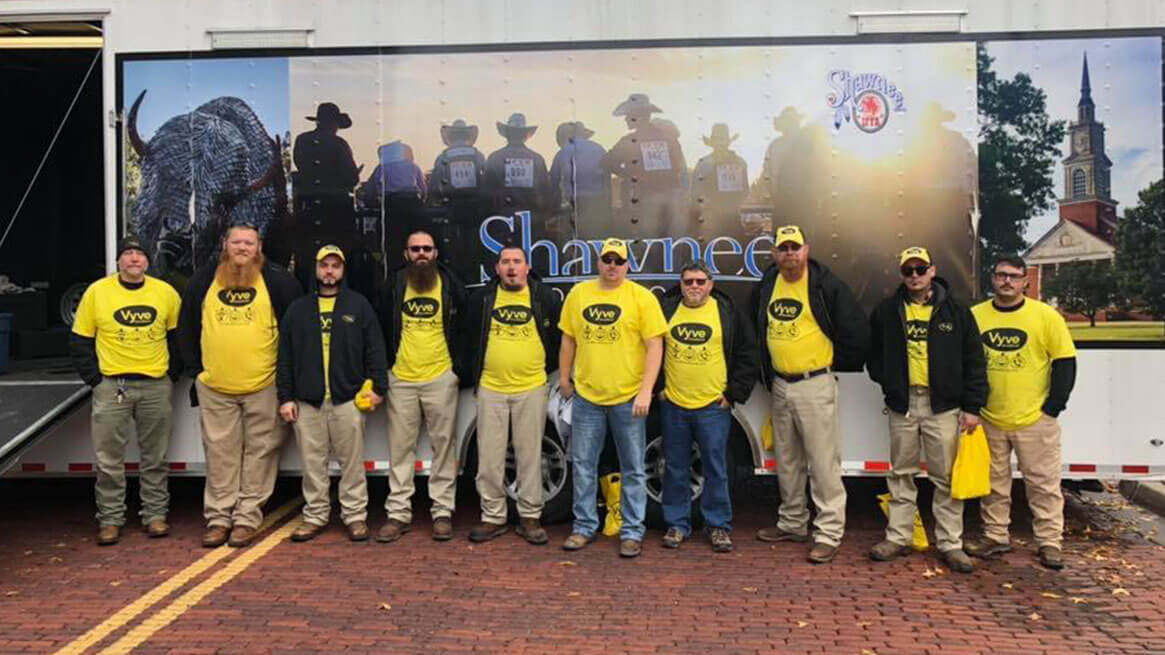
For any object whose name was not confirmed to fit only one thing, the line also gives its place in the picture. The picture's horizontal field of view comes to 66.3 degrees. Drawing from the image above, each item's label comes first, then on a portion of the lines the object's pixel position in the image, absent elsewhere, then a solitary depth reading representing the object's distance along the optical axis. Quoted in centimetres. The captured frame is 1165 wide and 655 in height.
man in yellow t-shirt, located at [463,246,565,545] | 537
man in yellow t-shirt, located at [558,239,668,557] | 521
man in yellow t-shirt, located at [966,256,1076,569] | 500
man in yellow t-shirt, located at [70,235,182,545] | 546
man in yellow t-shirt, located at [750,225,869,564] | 512
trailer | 519
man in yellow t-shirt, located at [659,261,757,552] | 523
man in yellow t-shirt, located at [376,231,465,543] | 544
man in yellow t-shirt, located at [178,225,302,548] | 541
